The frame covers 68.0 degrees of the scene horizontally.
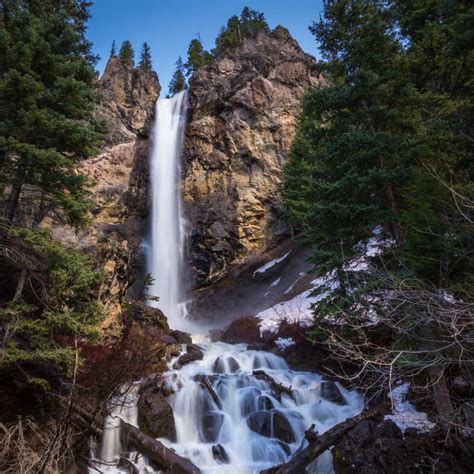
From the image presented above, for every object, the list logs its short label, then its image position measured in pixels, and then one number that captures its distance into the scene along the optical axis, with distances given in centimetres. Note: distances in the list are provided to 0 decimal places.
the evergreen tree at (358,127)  989
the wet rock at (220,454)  934
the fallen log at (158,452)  829
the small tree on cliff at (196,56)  4394
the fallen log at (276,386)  1155
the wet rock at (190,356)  1322
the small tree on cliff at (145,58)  4792
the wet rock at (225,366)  1330
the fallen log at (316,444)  823
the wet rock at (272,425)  1005
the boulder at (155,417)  992
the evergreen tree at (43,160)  743
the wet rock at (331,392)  1127
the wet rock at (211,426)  1016
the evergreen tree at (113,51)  4303
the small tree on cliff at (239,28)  3969
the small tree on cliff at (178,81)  4614
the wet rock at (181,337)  1584
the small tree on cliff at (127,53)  4222
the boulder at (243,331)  1786
